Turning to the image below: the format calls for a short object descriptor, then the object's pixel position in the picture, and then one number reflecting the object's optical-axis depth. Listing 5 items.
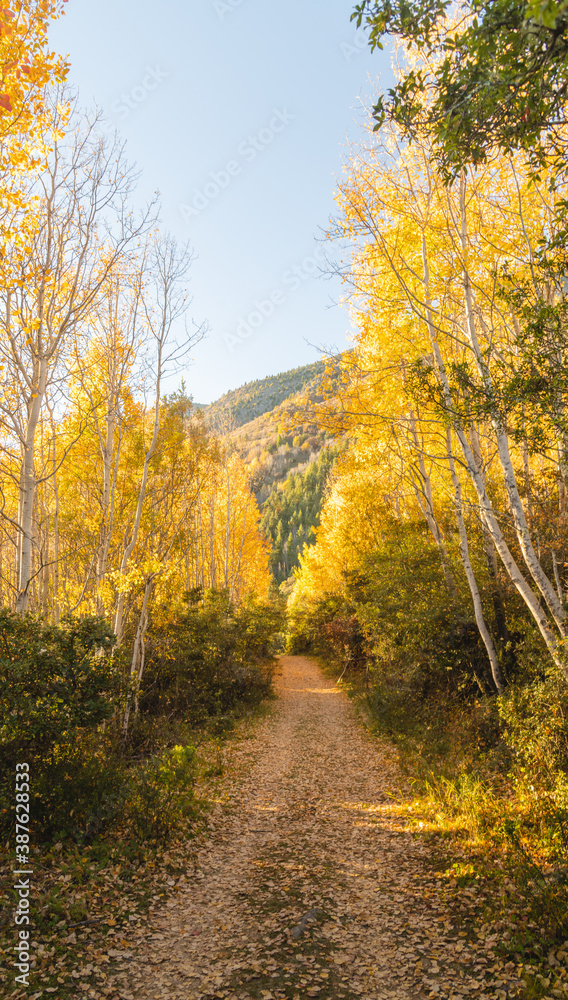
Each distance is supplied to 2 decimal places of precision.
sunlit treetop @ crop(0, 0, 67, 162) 4.54
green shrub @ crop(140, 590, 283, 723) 11.55
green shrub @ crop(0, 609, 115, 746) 5.07
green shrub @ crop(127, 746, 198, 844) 5.86
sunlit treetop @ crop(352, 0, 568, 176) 2.99
